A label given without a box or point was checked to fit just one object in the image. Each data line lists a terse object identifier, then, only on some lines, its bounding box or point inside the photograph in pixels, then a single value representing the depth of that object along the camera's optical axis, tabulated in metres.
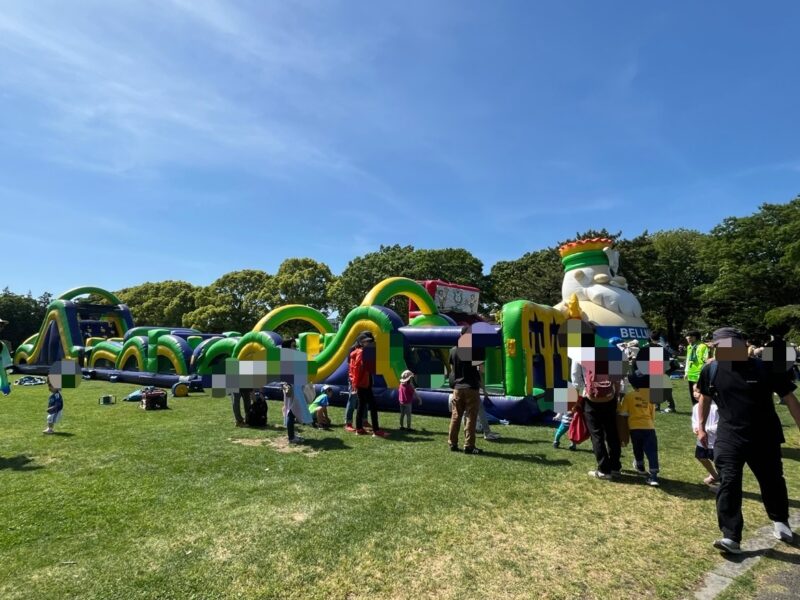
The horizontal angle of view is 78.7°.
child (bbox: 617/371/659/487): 5.32
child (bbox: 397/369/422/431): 8.71
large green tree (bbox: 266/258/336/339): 41.16
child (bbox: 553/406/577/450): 7.13
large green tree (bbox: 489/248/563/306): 33.84
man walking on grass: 3.73
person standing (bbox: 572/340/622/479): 5.45
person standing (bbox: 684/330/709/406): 9.38
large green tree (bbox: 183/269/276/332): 43.25
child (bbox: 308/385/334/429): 8.82
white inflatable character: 16.83
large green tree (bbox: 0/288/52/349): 44.25
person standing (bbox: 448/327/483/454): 6.69
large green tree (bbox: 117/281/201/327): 48.19
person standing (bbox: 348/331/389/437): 8.32
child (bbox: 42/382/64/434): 8.18
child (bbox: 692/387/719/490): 5.14
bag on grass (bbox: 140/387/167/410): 11.32
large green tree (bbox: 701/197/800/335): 27.19
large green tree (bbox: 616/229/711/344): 34.47
